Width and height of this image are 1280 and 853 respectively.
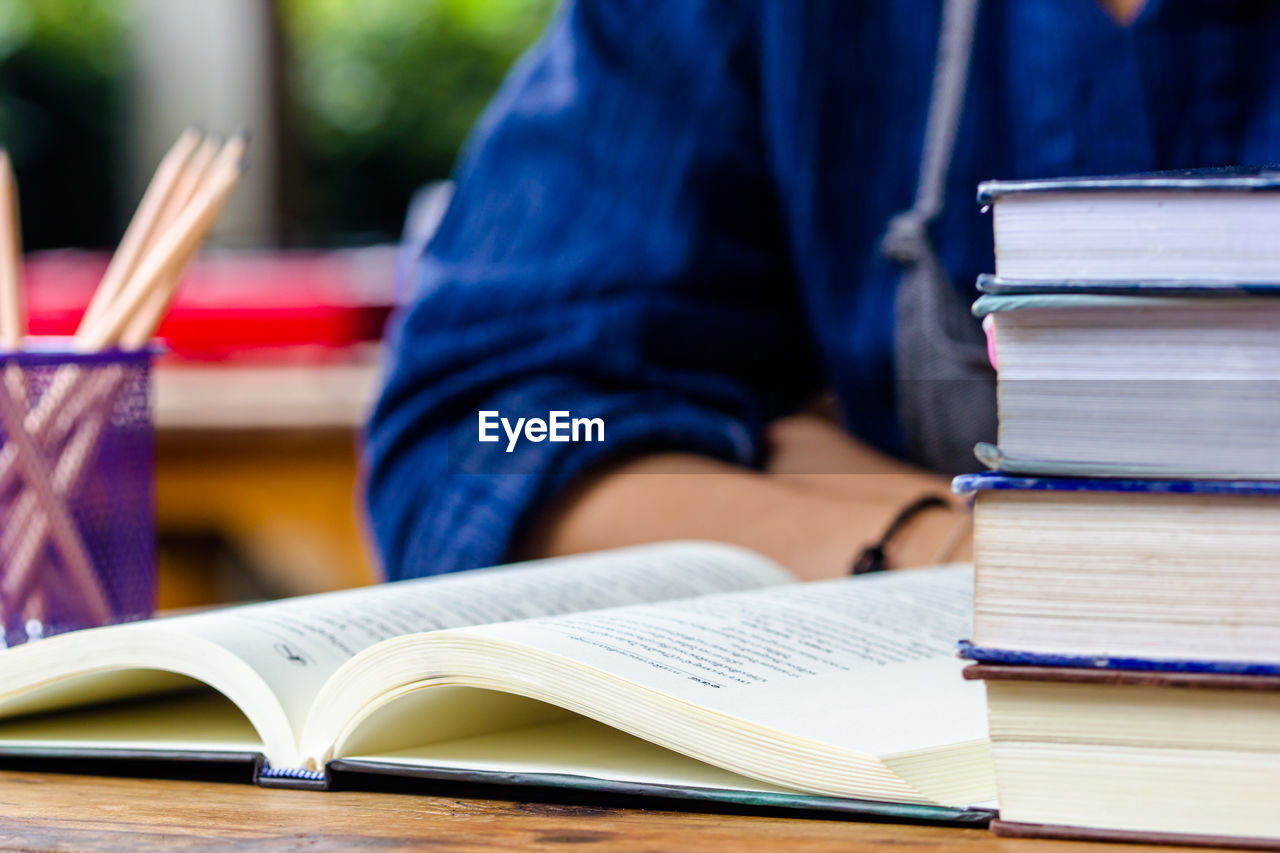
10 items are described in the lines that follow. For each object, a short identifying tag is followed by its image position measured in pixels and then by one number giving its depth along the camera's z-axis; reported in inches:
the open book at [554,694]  30.5
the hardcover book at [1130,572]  28.7
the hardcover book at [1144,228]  28.8
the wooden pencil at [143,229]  40.1
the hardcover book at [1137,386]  28.7
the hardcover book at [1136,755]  28.9
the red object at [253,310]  151.1
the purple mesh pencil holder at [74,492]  38.1
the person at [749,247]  49.8
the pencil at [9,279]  39.1
